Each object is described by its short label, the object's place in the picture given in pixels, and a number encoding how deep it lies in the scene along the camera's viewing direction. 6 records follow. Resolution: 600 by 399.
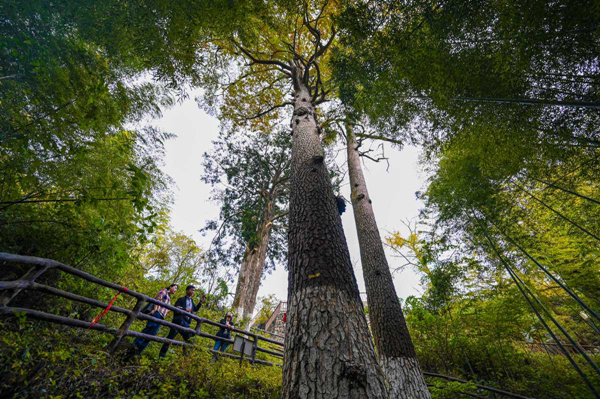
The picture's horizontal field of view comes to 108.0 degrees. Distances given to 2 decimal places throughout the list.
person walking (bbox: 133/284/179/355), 3.07
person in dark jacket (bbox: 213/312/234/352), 4.96
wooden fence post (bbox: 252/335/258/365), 3.87
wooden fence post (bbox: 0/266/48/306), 1.55
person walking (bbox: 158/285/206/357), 3.42
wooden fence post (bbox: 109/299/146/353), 2.25
